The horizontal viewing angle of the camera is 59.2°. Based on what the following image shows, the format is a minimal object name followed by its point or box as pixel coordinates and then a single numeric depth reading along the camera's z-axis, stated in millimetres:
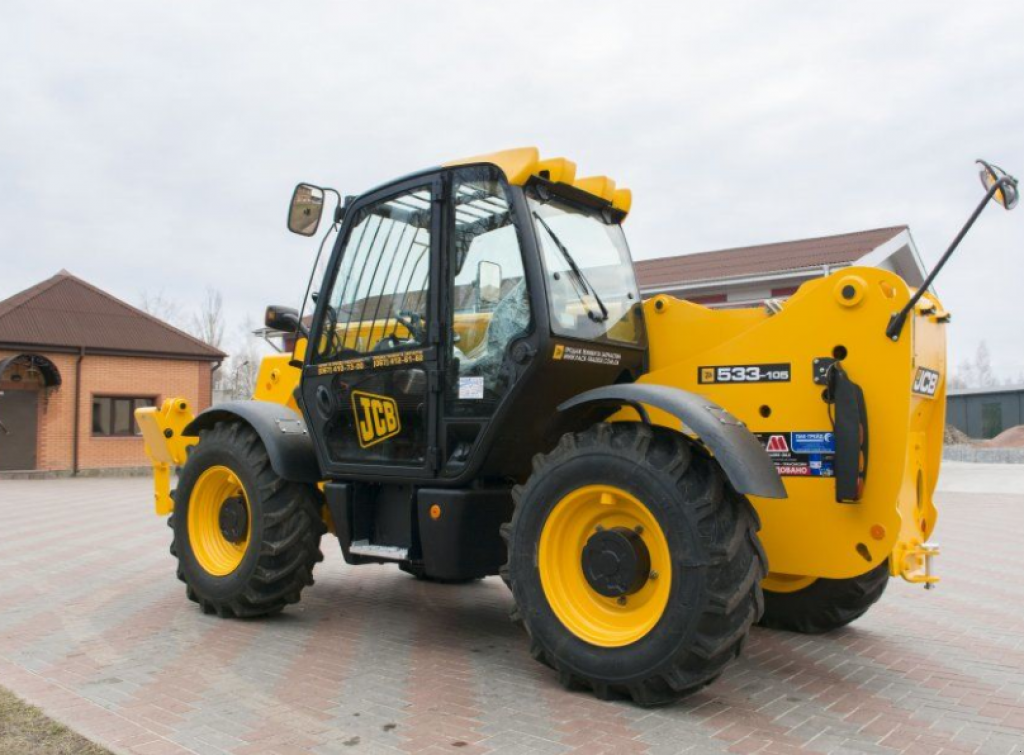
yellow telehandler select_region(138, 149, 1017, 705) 4004
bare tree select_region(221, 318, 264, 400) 45375
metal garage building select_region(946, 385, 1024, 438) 41625
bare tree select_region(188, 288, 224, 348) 58375
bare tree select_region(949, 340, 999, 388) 86225
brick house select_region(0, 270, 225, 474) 24141
